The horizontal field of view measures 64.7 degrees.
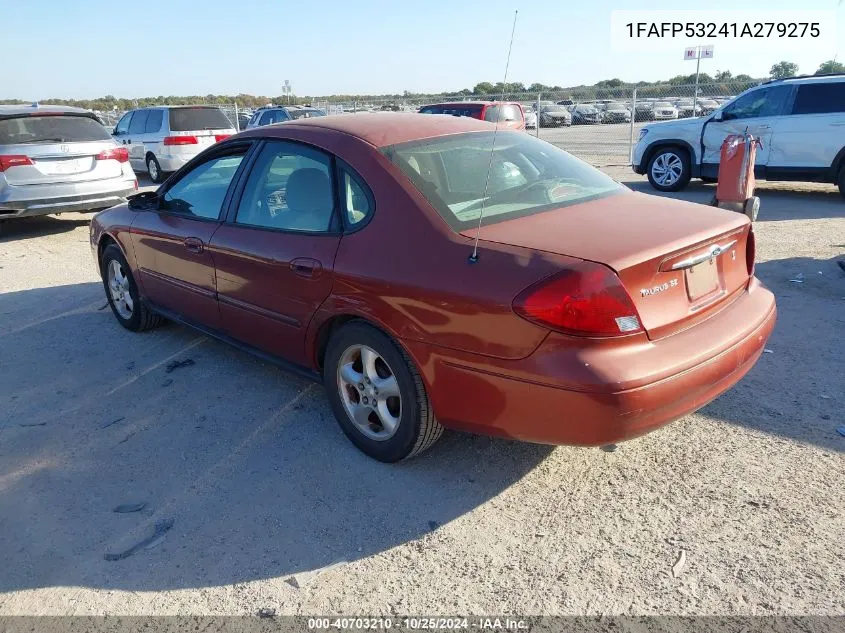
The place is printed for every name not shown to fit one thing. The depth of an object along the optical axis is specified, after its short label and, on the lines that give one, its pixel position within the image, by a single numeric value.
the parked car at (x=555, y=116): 32.12
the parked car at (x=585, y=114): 32.94
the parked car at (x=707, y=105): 26.52
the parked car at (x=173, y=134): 14.59
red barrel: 7.86
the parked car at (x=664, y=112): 29.28
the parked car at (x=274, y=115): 19.77
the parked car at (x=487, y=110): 14.10
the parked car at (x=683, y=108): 27.36
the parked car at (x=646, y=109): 25.86
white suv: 10.13
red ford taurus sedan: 2.54
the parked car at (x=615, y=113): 32.10
